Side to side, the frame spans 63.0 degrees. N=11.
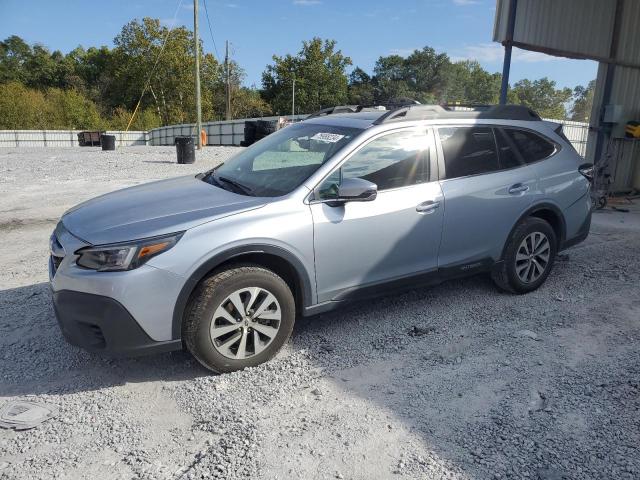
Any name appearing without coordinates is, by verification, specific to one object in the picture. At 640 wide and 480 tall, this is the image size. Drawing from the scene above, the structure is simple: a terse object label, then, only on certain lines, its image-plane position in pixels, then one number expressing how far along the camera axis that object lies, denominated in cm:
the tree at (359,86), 6838
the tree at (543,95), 8206
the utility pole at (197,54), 2175
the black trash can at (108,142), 2438
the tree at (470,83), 8594
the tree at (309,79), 5959
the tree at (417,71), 8138
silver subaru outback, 319
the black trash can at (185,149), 1744
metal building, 959
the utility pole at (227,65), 4734
